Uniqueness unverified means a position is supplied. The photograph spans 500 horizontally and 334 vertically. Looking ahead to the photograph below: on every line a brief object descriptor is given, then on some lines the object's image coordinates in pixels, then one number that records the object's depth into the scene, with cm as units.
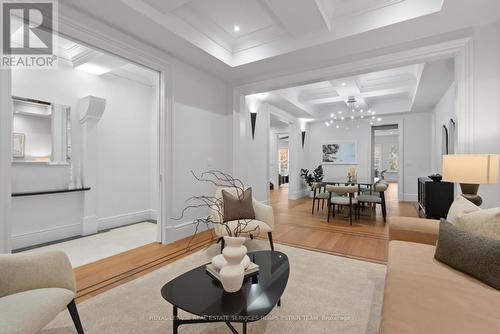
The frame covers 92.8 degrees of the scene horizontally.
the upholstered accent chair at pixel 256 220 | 278
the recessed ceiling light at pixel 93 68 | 374
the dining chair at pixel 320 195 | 533
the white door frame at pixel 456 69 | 277
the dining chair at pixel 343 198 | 447
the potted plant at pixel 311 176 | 752
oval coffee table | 124
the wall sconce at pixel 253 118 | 560
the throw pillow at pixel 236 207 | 294
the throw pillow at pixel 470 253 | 138
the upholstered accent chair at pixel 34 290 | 115
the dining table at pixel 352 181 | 493
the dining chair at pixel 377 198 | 463
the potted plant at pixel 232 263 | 140
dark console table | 418
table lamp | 210
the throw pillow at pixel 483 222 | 154
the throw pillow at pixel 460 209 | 178
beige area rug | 167
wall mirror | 332
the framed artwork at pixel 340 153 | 793
